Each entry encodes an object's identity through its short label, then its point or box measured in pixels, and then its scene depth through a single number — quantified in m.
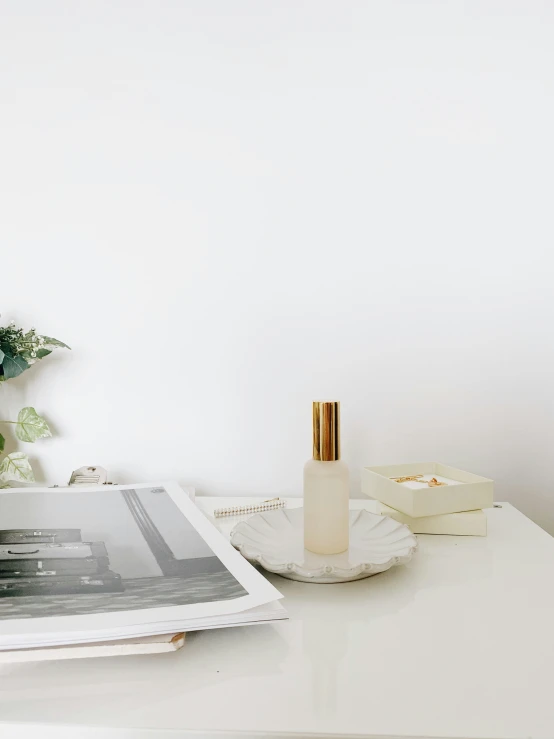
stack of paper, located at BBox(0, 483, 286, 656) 0.40
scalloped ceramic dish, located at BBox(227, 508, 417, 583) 0.53
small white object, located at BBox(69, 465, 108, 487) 0.86
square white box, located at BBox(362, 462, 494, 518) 0.68
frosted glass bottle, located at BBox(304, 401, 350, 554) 0.58
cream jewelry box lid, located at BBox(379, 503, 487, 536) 0.69
